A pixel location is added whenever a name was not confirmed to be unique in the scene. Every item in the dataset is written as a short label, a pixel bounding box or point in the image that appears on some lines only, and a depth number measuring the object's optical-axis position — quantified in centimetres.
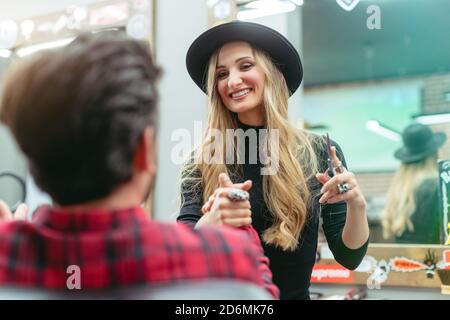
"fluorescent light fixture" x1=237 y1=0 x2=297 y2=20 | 191
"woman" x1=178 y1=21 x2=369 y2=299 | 95
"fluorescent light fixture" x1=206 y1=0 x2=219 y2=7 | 195
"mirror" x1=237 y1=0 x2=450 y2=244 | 249
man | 53
